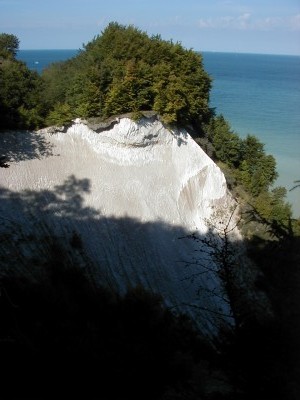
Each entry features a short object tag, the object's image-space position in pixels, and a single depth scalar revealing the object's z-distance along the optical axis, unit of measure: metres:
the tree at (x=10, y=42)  31.11
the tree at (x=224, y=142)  30.02
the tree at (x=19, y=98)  21.28
